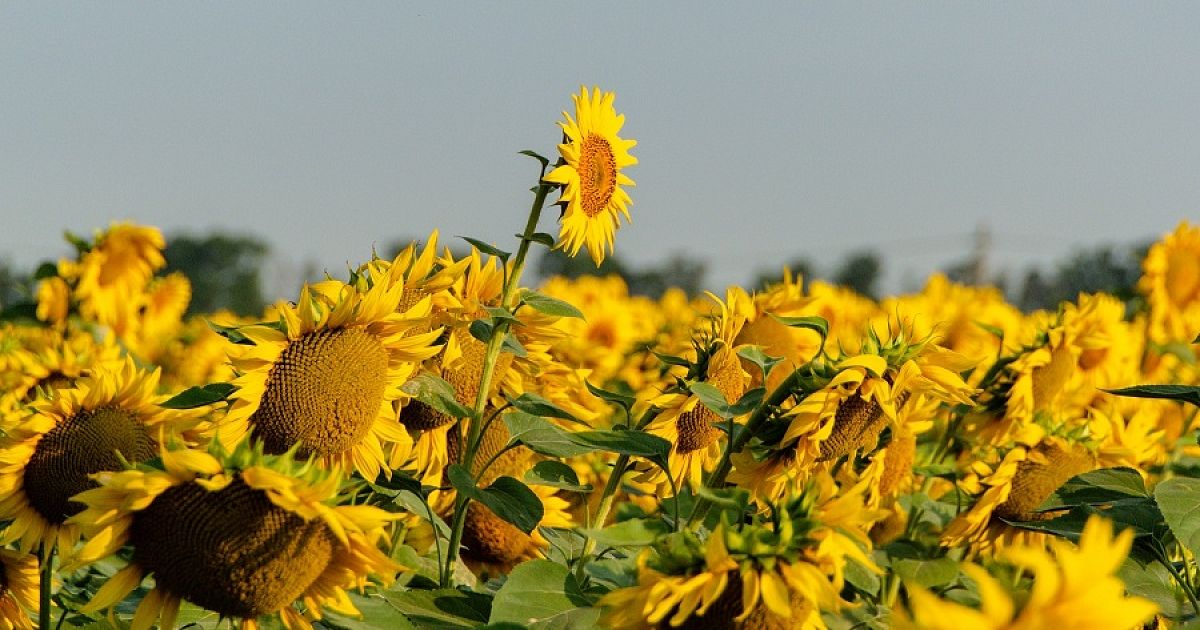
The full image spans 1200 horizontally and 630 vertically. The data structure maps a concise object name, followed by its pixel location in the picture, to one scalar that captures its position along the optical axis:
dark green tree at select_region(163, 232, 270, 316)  139.25
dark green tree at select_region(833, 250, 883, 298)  117.87
